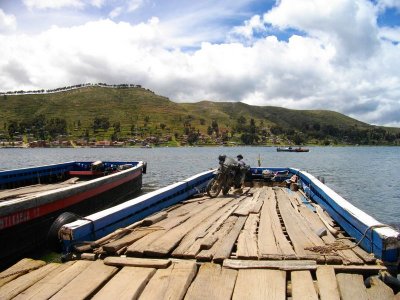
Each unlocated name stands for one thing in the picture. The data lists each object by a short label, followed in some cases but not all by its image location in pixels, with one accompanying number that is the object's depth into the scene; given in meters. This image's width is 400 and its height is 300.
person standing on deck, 15.31
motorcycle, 14.35
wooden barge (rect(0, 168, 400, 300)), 5.08
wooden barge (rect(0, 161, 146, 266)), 10.40
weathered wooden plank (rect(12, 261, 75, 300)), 4.95
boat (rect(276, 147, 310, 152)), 158.57
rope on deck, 6.55
